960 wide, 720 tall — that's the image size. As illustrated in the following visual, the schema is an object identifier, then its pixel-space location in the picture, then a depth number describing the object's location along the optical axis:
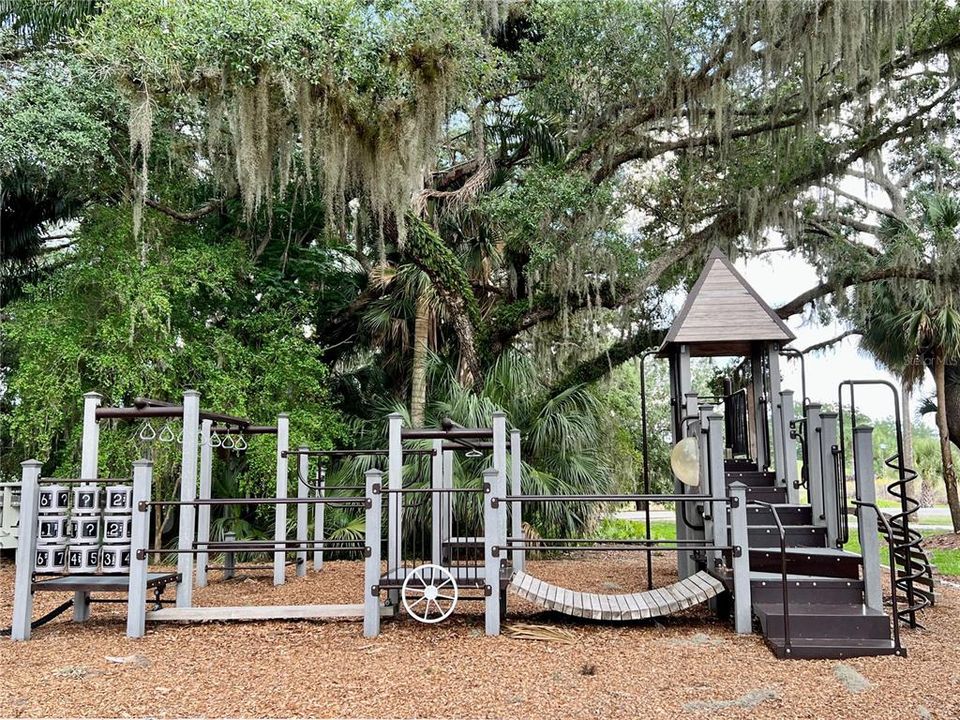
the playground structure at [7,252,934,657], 5.32
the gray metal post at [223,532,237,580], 8.69
